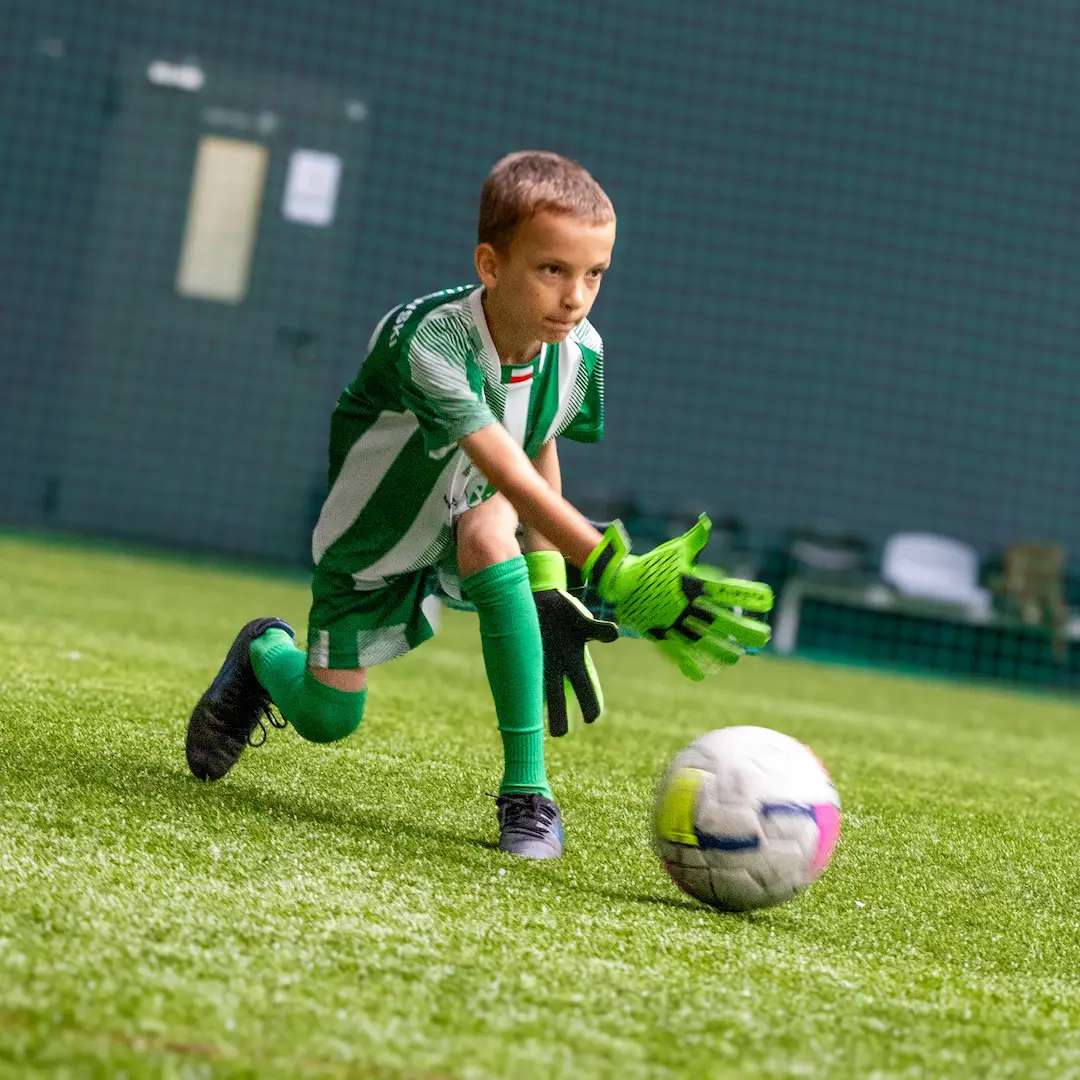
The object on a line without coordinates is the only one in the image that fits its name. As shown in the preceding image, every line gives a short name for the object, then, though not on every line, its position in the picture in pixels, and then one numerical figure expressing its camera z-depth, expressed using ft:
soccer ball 12.20
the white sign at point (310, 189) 67.10
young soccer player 13.30
